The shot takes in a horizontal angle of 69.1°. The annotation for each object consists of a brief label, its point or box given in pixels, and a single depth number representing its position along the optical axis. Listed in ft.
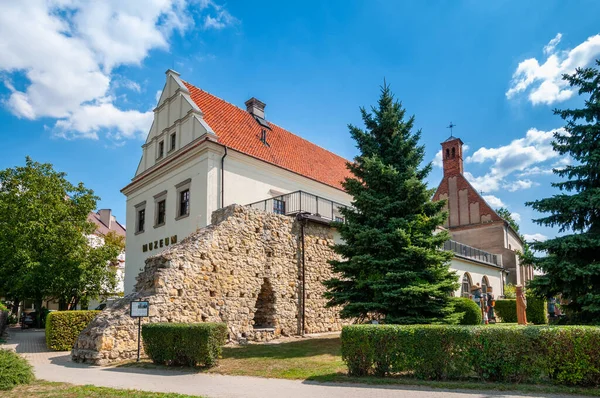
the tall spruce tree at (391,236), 44.65
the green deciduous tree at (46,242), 72.84
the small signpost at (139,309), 38.47
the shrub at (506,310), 83.66
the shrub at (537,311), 77.20
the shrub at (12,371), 26.32
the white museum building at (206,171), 67.05
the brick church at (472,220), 130.21
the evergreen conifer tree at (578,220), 37.32
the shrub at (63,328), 48.93
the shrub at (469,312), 65.41
